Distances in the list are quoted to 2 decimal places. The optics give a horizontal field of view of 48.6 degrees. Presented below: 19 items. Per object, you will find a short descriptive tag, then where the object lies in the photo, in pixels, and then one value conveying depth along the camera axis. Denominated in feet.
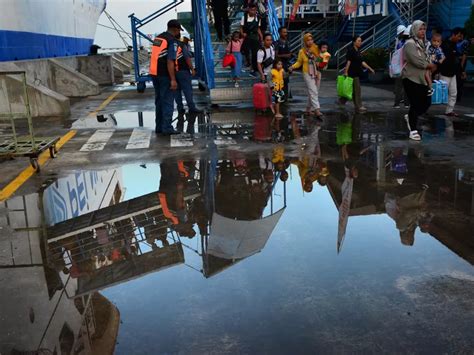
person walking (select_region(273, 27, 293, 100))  45.16
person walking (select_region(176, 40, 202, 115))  37.55
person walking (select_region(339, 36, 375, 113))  39.04
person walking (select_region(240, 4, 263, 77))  48.98
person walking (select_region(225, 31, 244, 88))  46.98
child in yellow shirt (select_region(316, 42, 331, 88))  37.24
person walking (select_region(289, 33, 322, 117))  37.01
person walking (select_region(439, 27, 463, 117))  35.04
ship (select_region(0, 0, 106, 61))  50.37
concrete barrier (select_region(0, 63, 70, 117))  41.39
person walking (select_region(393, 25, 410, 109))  40.01
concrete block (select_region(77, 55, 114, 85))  75.41
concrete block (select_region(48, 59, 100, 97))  58.49
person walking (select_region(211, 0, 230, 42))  54.29
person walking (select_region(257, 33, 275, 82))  41.42
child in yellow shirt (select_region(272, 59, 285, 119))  37.78
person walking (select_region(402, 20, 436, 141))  28.17
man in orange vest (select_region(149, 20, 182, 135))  32.14
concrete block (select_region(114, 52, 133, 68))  113.55
